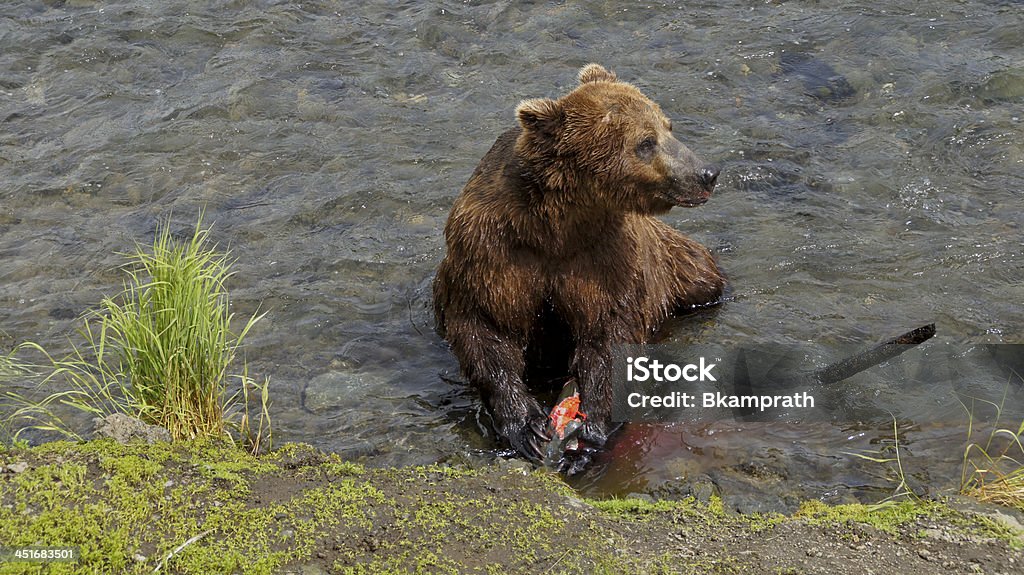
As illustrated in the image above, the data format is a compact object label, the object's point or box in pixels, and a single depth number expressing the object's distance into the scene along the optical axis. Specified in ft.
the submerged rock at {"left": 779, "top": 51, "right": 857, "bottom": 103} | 28.91
